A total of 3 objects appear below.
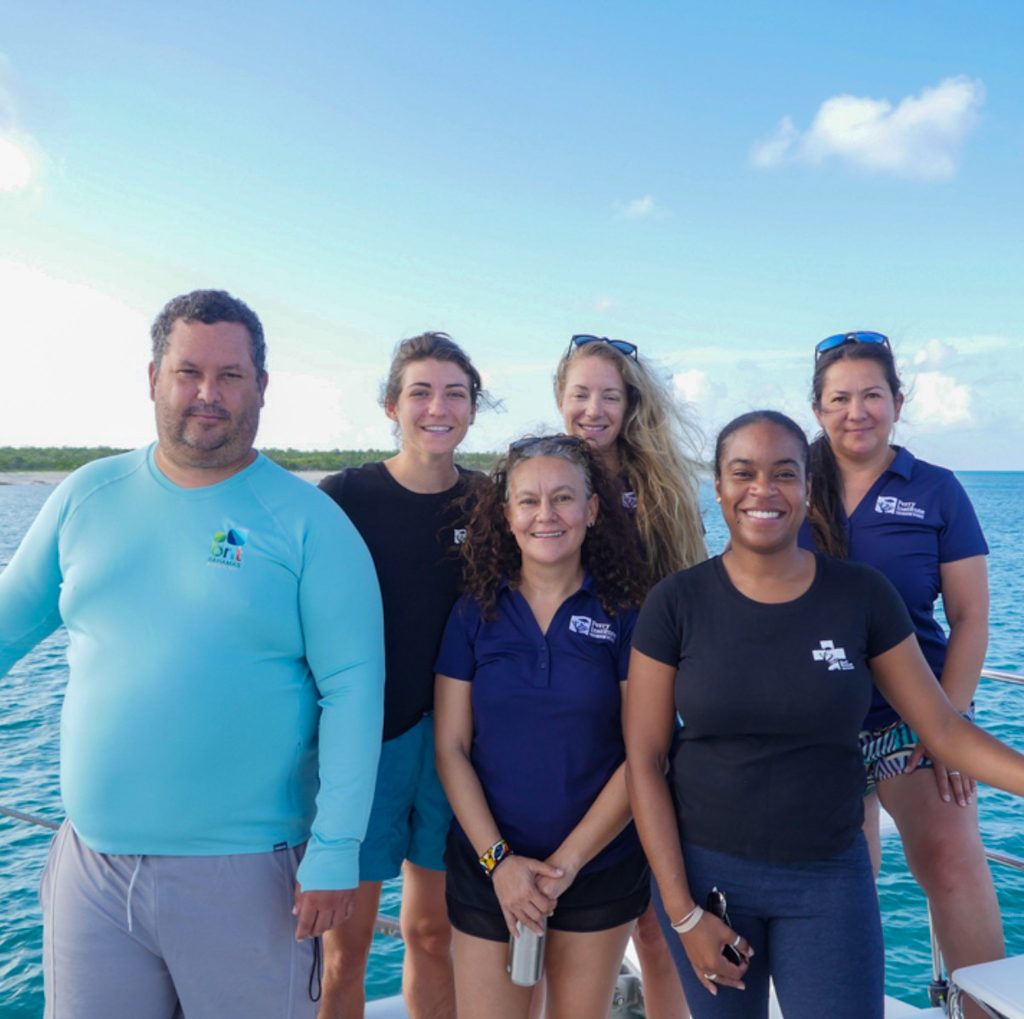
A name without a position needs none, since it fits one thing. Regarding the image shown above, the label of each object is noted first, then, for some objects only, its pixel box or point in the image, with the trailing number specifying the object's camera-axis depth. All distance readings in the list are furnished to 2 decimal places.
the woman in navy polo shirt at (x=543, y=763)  2.38
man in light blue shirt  2.12
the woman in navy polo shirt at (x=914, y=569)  2.57
